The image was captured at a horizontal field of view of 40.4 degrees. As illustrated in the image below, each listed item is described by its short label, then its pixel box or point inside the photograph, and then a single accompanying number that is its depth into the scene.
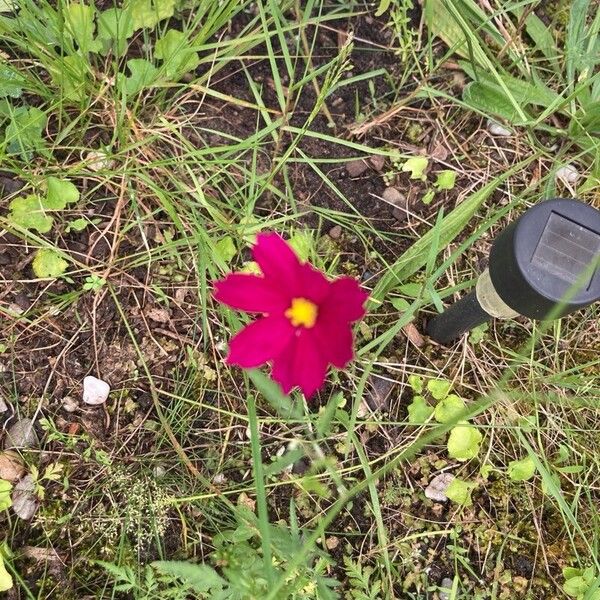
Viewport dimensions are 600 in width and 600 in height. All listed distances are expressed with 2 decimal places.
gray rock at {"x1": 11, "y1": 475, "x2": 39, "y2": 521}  0.45
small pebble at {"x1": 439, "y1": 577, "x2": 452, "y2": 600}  0.47
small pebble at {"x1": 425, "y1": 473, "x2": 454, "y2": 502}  0.48
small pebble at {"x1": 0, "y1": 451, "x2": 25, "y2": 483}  0.45
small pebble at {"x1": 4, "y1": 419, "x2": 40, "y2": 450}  0.46
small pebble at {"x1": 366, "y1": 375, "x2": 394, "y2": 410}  0.49
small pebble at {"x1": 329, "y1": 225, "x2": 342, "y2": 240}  0.51
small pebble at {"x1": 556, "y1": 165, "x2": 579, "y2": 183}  0.53
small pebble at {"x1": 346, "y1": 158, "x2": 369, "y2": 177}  0.52
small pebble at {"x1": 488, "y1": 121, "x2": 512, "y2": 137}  0.53
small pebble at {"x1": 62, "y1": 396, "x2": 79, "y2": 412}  0.47
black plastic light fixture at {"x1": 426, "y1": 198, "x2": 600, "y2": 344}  0.35
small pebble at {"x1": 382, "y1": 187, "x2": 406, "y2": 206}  0.52
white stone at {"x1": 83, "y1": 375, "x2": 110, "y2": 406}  0.47
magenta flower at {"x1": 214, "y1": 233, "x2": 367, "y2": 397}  0.32
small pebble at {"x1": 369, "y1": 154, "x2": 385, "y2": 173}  0.53
